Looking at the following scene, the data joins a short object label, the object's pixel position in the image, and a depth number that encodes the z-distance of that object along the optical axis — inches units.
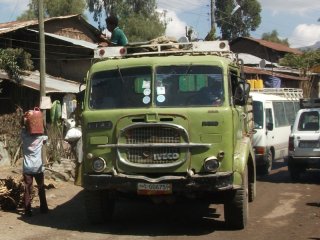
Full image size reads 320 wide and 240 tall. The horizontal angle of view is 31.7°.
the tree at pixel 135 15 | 2015.3
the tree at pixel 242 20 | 2727.4
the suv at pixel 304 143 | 531.8
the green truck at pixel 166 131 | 301.4
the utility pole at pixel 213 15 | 1209.3
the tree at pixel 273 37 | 3262.3
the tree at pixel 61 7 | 1907.0
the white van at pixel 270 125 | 592.7
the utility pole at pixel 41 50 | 717.3
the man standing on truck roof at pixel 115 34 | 395.2
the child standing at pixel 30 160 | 365.1
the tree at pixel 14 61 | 807.7
